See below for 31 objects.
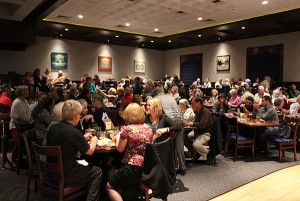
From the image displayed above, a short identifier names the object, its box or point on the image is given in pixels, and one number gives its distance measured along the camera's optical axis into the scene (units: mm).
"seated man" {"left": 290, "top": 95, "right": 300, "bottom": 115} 6271
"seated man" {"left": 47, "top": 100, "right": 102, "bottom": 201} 2645
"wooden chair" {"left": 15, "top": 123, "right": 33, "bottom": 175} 3918
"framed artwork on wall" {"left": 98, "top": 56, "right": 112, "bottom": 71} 15641
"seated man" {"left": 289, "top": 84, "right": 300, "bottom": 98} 10820
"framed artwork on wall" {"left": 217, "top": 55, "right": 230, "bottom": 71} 14969
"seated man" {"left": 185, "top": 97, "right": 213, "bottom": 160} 4809
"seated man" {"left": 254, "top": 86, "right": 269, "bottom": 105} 8011
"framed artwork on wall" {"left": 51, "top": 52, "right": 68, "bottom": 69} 13898
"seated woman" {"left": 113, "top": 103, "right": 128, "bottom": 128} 4637
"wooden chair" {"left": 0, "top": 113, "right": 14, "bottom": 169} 4711
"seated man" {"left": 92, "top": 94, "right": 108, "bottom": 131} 4740
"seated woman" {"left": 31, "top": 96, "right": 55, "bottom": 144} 4152
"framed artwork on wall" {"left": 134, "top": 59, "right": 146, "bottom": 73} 17381
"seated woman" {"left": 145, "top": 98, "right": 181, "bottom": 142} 3701
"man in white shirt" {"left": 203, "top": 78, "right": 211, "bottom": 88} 14927
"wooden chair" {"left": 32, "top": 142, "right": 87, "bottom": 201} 2574
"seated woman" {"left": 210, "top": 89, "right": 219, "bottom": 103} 9023
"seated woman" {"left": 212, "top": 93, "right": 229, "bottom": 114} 6300
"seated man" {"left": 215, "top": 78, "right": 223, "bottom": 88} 13734
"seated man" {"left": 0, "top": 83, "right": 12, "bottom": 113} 5573
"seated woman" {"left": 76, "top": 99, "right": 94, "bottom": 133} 4387
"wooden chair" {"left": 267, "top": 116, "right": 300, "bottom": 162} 5152
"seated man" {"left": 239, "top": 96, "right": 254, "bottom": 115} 6434
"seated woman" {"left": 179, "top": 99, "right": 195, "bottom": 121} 5363
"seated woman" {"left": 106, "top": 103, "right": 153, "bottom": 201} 2725
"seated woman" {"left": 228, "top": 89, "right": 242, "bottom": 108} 7589
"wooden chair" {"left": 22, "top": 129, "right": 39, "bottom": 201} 3138
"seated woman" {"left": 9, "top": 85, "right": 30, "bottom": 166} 4656
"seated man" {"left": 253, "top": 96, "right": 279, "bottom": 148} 5492
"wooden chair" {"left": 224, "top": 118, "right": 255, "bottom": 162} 5221
